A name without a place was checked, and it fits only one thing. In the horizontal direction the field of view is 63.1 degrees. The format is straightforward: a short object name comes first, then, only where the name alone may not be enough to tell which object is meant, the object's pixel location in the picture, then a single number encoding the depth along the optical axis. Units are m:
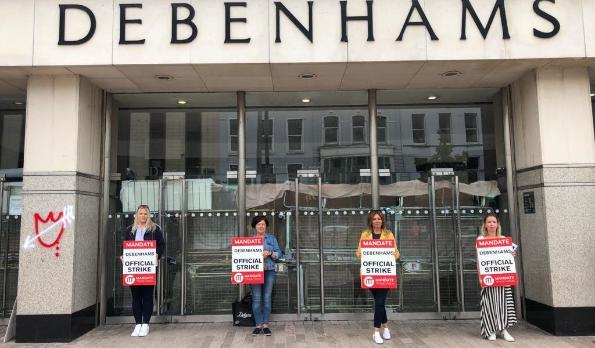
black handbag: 7.68
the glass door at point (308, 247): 8.09
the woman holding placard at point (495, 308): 6.82
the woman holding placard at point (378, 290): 6.75
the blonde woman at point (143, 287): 7.27
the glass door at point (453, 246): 8.11
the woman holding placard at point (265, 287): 7.18
